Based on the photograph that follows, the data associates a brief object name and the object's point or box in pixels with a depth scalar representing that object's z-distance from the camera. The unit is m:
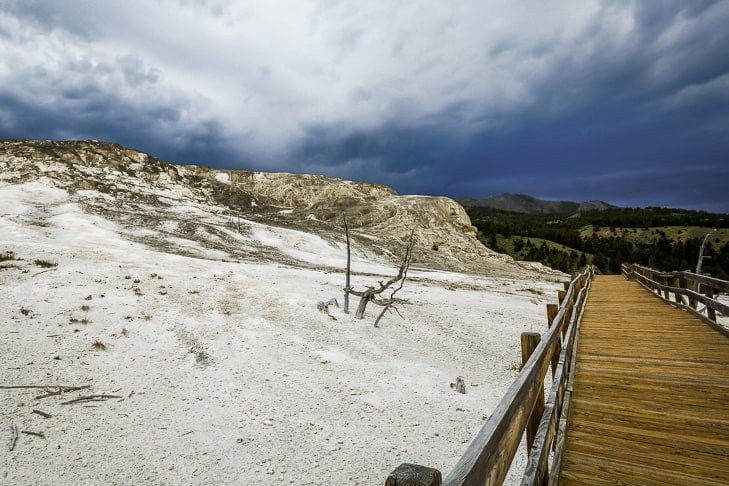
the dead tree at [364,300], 17.02
